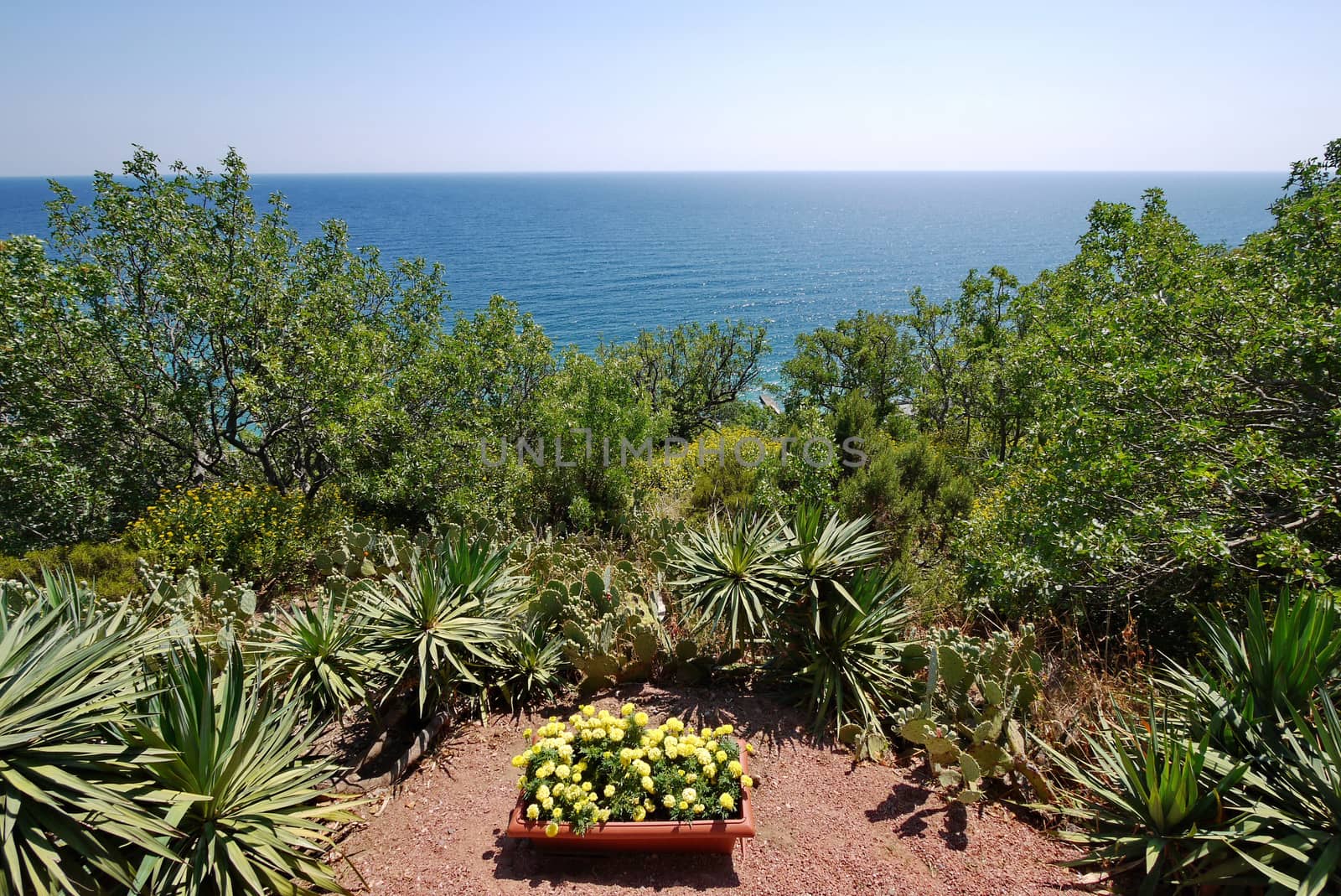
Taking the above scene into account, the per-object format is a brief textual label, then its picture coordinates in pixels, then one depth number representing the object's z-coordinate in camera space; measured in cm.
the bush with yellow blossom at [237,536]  812
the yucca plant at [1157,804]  321
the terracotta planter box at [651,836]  366
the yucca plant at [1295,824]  282
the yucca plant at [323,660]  464
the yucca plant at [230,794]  323
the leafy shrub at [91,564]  761
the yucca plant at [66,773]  294
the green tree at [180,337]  923
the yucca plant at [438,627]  486
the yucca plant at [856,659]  507
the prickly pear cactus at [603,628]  532
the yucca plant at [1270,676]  350
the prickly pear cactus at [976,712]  419
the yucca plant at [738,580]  514
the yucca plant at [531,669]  536
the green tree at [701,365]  2489
